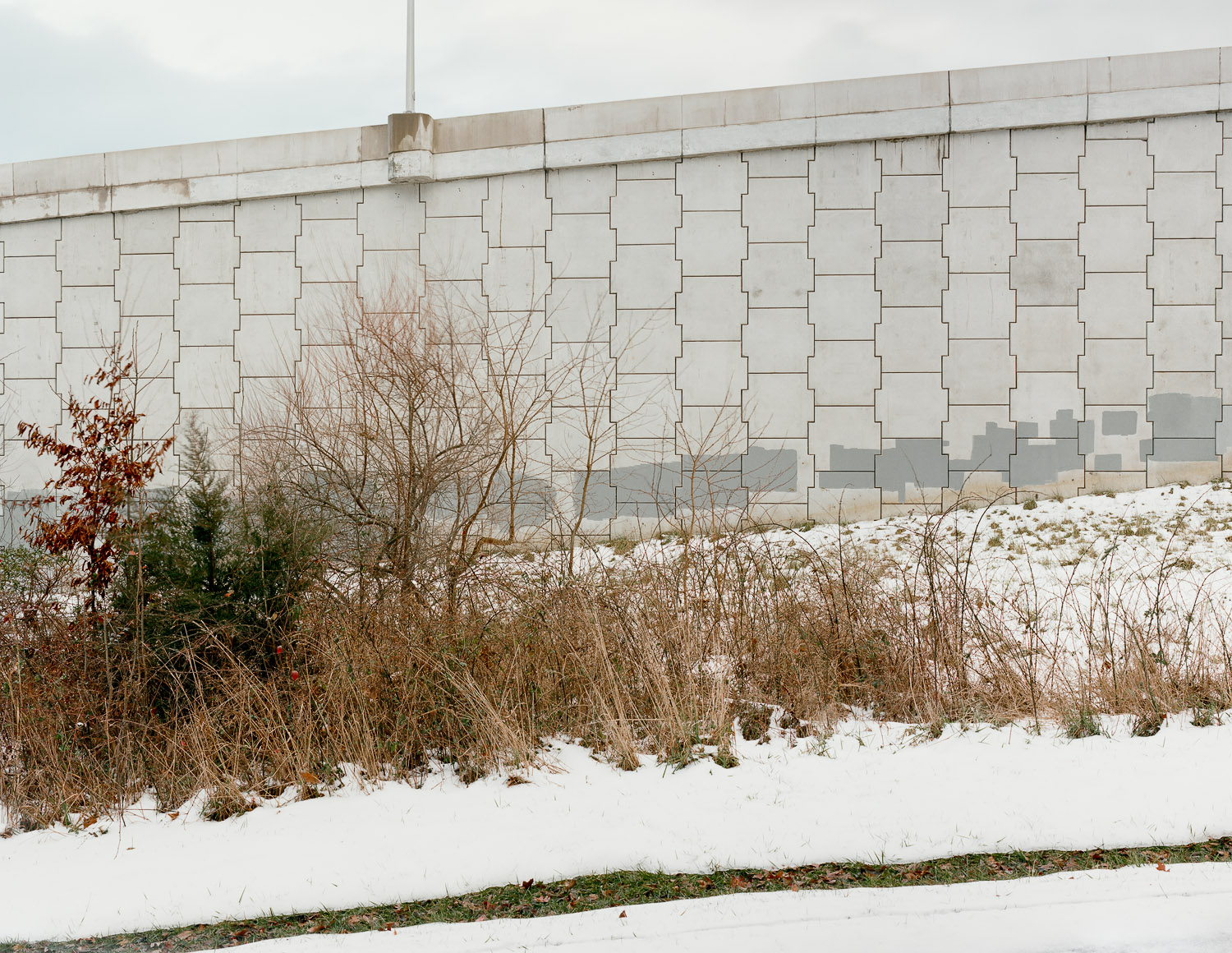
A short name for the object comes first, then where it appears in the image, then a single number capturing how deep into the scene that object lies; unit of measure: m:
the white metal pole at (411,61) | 13.13
